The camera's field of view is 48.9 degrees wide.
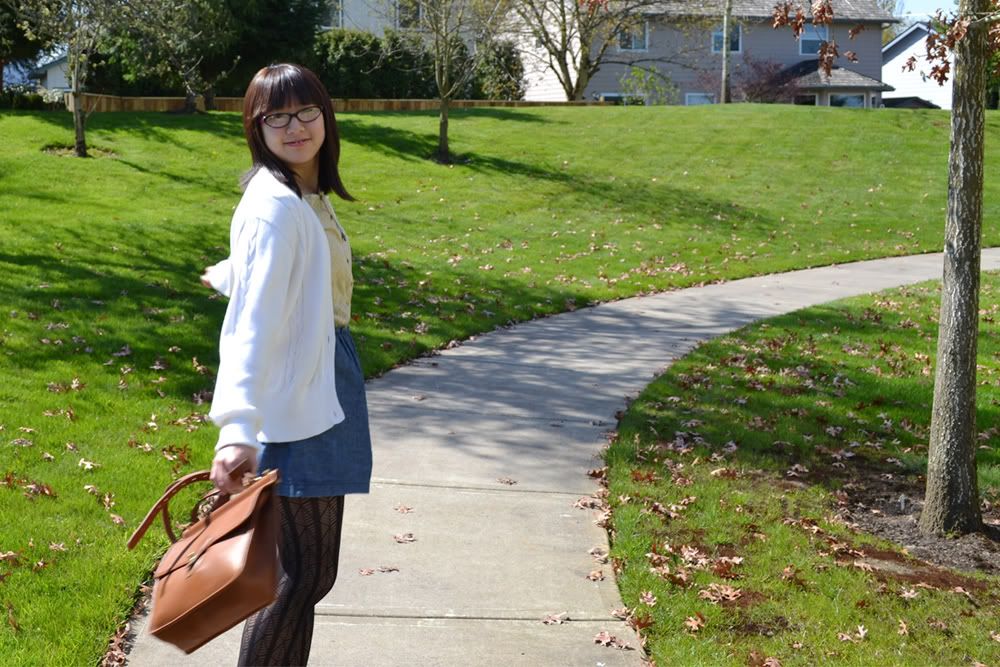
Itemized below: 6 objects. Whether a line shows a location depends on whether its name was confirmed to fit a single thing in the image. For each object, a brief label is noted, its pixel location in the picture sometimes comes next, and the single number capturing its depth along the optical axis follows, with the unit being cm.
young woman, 274
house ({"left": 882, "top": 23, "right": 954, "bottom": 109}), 5197
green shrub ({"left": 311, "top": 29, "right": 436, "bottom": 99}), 3247
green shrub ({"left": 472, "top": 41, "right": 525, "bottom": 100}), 3712
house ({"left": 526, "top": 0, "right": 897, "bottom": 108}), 4219
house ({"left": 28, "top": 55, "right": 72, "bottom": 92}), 4305
